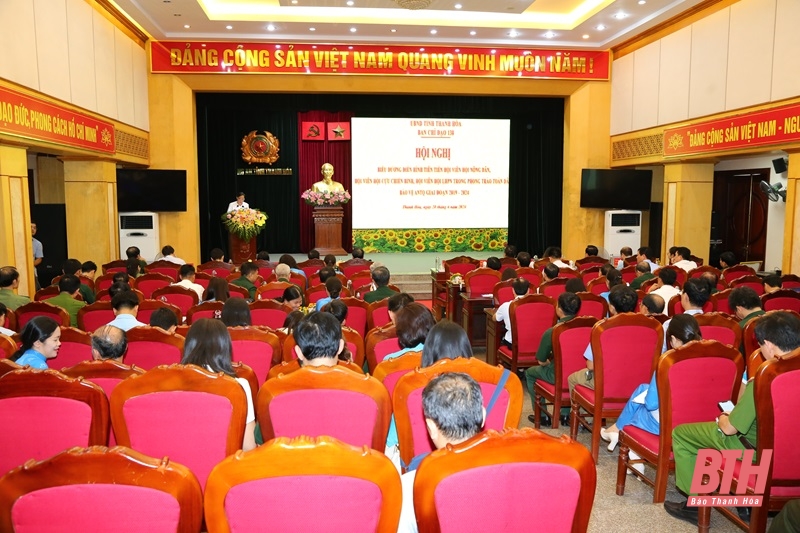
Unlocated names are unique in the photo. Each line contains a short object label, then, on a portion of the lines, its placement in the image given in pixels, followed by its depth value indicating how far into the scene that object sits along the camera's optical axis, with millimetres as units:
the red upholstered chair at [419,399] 2352
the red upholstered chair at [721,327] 3605
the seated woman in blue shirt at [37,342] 2924
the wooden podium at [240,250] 11188
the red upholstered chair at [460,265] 8078
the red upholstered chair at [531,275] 6807
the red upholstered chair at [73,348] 3332
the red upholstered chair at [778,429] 2352
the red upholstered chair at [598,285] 5902
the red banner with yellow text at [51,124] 6230
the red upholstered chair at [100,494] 1337
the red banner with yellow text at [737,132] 7417
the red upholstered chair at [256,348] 3395
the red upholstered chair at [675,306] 4707
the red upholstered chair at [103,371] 2422
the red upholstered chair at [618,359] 3471
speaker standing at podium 11171
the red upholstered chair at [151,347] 3283
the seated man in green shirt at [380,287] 5109
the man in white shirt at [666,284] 4988
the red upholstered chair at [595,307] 4891
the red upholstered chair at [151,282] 5984
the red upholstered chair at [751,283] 5750
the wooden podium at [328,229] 12438
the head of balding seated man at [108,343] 2764
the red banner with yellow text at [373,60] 10648
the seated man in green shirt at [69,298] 4703
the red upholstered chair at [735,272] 6648
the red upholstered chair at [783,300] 4887
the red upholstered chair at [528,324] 4730
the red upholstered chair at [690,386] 2842
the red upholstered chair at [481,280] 6754
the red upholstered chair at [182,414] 2152
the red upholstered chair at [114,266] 7760
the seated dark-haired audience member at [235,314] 3629
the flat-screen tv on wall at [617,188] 10945
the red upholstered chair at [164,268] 7363
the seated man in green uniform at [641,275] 5875
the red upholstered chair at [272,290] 5242
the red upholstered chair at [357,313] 4672
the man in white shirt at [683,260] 7250
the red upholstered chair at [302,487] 1388
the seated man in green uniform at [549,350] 4066
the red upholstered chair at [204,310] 4363
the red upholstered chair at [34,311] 4145
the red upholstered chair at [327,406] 2203
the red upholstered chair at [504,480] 1434
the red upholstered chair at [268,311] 4480
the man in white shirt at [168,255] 7910
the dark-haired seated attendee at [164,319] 3518
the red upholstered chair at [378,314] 4664
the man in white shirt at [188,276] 5763
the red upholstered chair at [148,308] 4519
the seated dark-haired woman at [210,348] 2584
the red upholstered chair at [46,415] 2137
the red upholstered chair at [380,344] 3389
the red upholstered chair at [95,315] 4336
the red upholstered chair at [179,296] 5262
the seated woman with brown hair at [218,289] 4746
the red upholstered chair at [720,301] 4883
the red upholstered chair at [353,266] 7723
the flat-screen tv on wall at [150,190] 10242
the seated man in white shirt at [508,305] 4984
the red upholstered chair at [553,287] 5629
